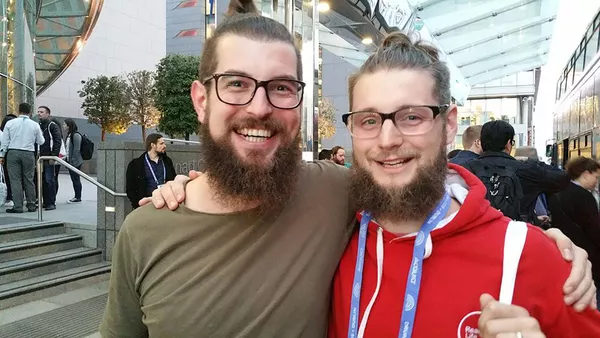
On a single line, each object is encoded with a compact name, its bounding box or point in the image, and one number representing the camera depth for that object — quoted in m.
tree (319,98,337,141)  21.02
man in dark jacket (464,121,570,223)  4.06
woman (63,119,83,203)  9.73
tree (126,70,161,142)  26.72
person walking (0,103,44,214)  7.73
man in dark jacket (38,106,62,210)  8.80
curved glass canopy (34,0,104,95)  20.16
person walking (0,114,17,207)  8.82
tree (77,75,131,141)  26.09
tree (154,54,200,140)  18.39
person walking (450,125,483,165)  4.88
